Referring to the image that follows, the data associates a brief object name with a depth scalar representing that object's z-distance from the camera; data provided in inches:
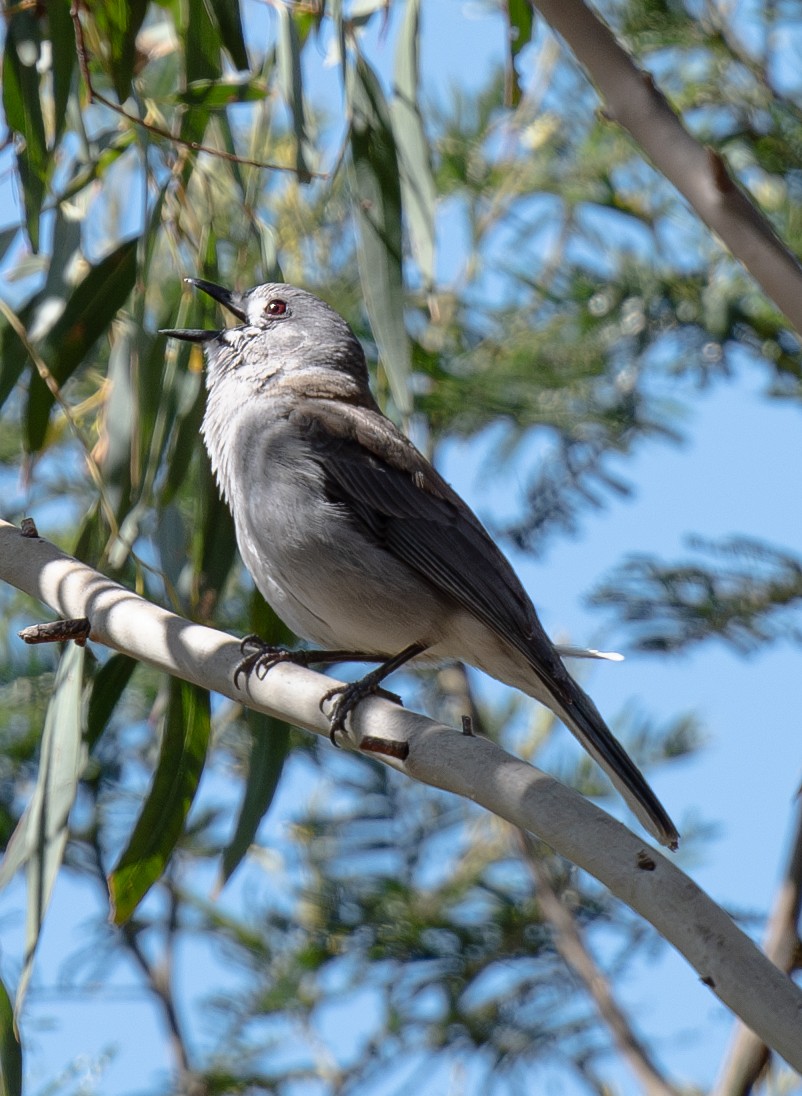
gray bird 234.1
